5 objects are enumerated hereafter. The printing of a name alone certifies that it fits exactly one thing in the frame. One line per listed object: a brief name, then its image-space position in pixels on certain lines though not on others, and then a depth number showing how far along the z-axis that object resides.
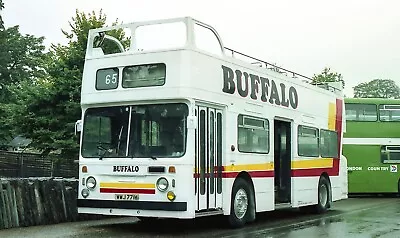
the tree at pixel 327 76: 46.23
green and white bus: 26.61
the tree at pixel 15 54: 57.31
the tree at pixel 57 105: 23.57
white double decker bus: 11.45
